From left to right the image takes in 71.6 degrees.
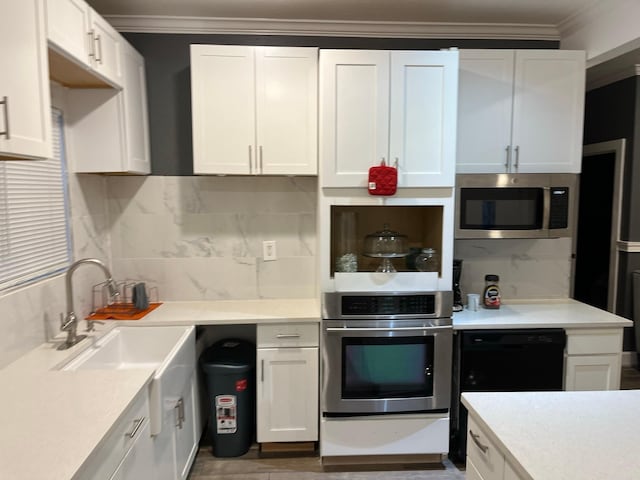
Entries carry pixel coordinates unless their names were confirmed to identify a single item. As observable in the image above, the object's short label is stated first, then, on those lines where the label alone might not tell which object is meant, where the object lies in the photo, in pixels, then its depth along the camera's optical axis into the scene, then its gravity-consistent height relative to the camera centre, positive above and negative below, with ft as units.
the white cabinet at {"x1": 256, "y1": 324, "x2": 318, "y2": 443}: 8.29 -3.36
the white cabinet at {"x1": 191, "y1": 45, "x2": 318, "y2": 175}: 8.27 +1.81
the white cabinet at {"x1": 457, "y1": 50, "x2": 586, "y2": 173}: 8.45 +1.80
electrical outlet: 9.66 -1.00
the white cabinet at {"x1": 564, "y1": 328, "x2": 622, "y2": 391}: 8.25 -2.87
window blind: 6.20 -0.22
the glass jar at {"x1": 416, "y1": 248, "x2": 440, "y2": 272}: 8.43 -1.08
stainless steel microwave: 8.43 -0.01
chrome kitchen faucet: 6.66 -1.73
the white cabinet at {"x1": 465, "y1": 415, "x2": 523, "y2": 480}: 4.00 -2.45
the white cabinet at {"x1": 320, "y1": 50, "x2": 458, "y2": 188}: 7.67 +1.56
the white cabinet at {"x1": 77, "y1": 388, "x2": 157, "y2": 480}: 4.15 -2.59
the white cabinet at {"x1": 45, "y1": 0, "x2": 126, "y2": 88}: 5.77 +2.34
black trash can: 8.52 -3.78
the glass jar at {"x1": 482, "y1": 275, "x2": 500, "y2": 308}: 9.16 -1.83
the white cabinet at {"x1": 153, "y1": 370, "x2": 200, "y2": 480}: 6.24 -3.66
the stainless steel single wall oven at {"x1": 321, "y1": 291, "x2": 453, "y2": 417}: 7.90 -2.66
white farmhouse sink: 6.40 -2.47
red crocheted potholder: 7.68 +0.44
